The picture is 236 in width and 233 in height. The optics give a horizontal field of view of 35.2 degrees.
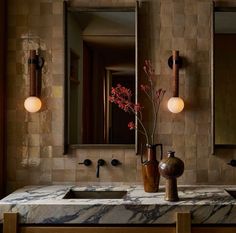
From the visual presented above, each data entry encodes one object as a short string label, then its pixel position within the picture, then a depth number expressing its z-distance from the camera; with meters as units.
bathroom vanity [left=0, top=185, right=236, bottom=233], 1.87
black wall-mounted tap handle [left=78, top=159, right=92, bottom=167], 2.42
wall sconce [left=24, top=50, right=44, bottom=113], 2.36
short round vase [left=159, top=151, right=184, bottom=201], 1.94
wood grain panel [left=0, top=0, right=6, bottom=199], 2.40
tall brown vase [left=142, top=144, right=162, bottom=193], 2.15
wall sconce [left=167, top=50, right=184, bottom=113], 2.33
